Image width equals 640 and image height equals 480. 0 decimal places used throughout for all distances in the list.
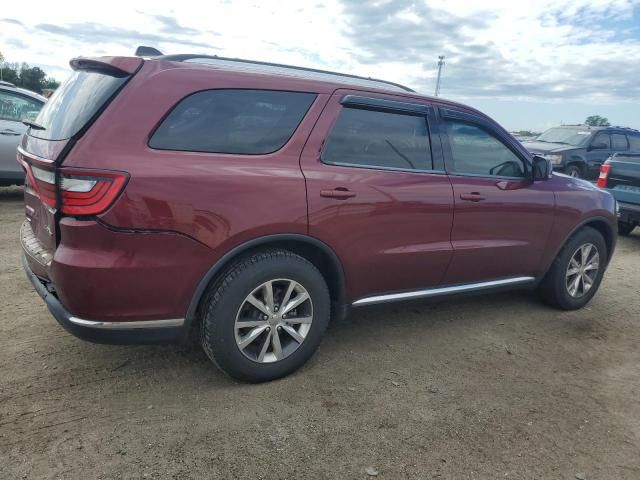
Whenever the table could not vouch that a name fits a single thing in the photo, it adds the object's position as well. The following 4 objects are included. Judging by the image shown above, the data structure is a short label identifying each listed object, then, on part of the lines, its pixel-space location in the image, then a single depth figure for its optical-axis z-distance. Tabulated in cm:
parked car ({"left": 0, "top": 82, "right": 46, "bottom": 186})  737
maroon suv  248
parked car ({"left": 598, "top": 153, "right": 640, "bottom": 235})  759
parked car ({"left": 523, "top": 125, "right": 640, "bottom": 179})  1263
